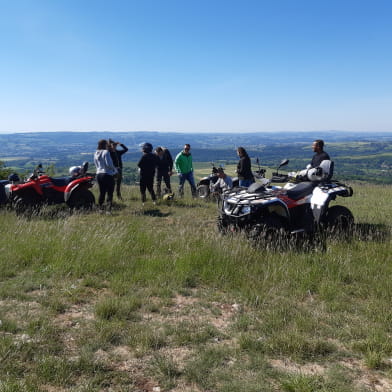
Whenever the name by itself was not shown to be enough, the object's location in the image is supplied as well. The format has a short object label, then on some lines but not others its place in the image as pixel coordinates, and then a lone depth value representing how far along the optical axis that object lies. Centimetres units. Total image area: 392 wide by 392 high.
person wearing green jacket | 1140
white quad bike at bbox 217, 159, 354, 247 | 533
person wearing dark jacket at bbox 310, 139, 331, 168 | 716
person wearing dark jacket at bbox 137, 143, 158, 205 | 946
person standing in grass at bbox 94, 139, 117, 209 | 827
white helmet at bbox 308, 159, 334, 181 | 625
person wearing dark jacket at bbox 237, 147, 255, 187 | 913
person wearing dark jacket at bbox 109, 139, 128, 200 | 1006
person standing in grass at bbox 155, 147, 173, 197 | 1150
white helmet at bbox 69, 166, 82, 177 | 902
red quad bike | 820
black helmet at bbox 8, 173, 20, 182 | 847
